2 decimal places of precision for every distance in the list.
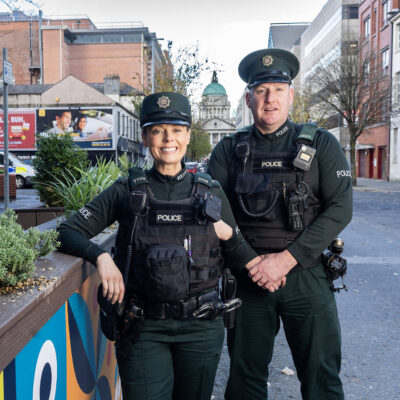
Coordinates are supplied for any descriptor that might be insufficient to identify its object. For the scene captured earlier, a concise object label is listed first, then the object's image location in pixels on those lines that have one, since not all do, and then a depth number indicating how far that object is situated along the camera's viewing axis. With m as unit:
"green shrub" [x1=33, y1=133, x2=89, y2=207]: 8.05
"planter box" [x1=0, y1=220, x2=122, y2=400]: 1.41
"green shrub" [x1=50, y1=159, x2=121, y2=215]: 6.13
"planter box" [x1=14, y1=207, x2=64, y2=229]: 6.75
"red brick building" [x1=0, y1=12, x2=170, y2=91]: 56.19
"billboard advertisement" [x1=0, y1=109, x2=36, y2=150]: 39.53
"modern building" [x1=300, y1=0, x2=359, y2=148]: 46.88
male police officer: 2.56
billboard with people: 40.12
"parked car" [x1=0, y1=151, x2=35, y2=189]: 23.12
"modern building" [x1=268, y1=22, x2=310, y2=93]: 88.31
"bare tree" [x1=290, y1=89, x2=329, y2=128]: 32.90
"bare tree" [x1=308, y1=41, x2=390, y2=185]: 29.39
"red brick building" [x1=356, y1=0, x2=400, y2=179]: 36.50
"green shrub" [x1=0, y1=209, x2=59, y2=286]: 1.58
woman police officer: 2.09
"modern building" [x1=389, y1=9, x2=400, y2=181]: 34.09
